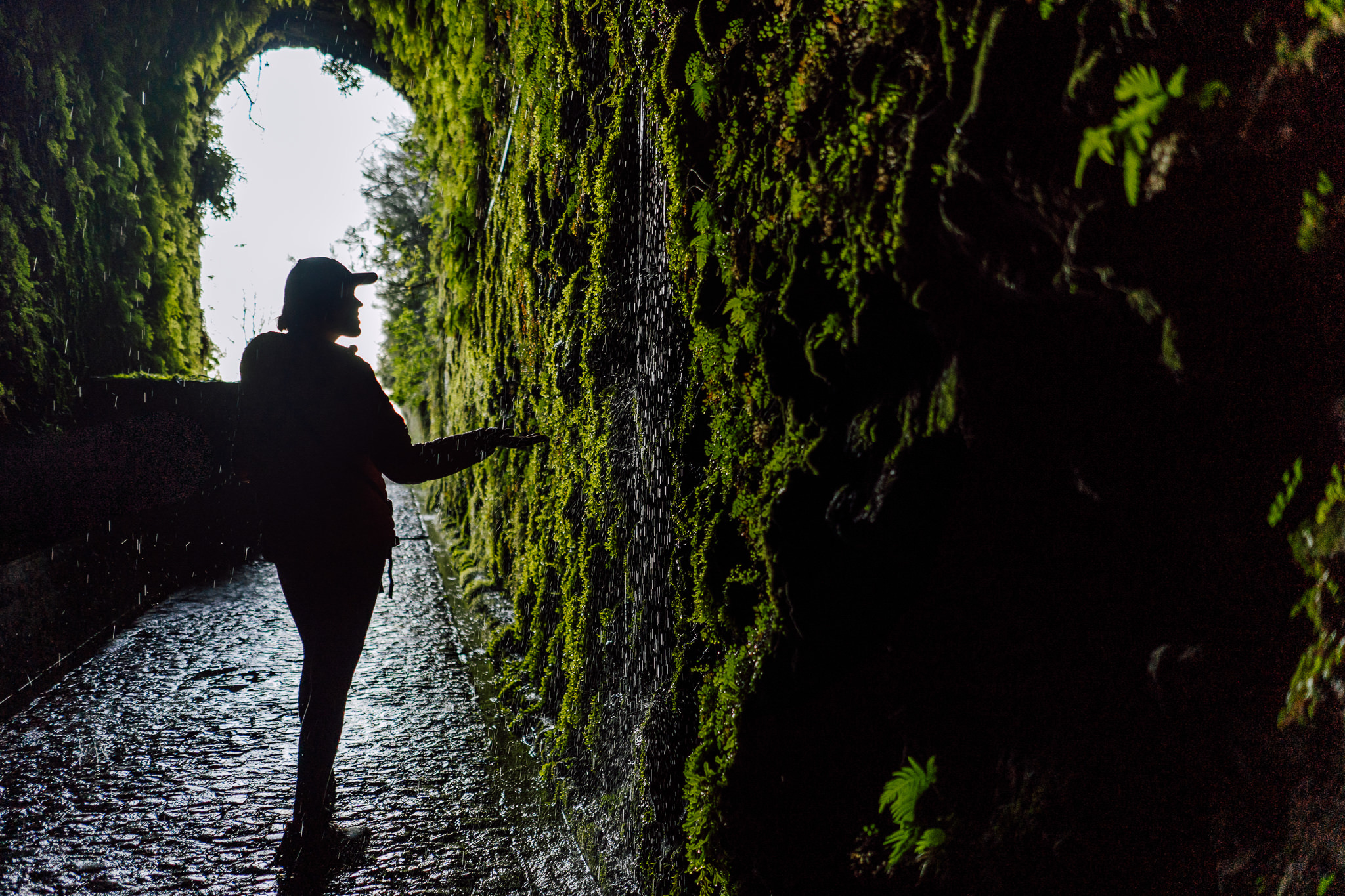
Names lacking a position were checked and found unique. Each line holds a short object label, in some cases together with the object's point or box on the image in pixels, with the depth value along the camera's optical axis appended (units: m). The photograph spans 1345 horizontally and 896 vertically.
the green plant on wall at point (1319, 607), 0.95
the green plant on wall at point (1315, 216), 0.89
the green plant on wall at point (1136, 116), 0.81
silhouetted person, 2.31
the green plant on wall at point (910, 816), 1.05
